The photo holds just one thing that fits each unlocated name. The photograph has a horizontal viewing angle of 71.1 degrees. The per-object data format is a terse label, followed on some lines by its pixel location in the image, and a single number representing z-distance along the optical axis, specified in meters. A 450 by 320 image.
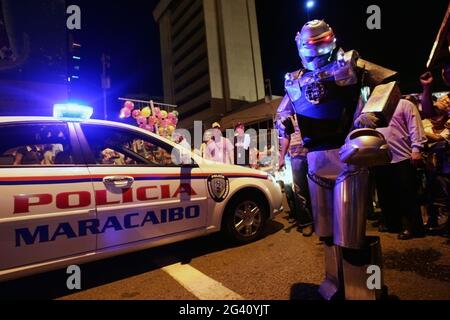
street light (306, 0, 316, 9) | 9.71
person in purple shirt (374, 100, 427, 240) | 3.85
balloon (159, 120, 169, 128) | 14.63
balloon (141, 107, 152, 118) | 13.90
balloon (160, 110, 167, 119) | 14.77
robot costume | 2.07
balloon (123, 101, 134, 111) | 14.29
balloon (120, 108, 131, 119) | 14.09
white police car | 2.72
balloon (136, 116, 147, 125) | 13.89
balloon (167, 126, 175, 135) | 14.09
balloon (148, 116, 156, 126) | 14.17
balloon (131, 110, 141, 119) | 14.12
